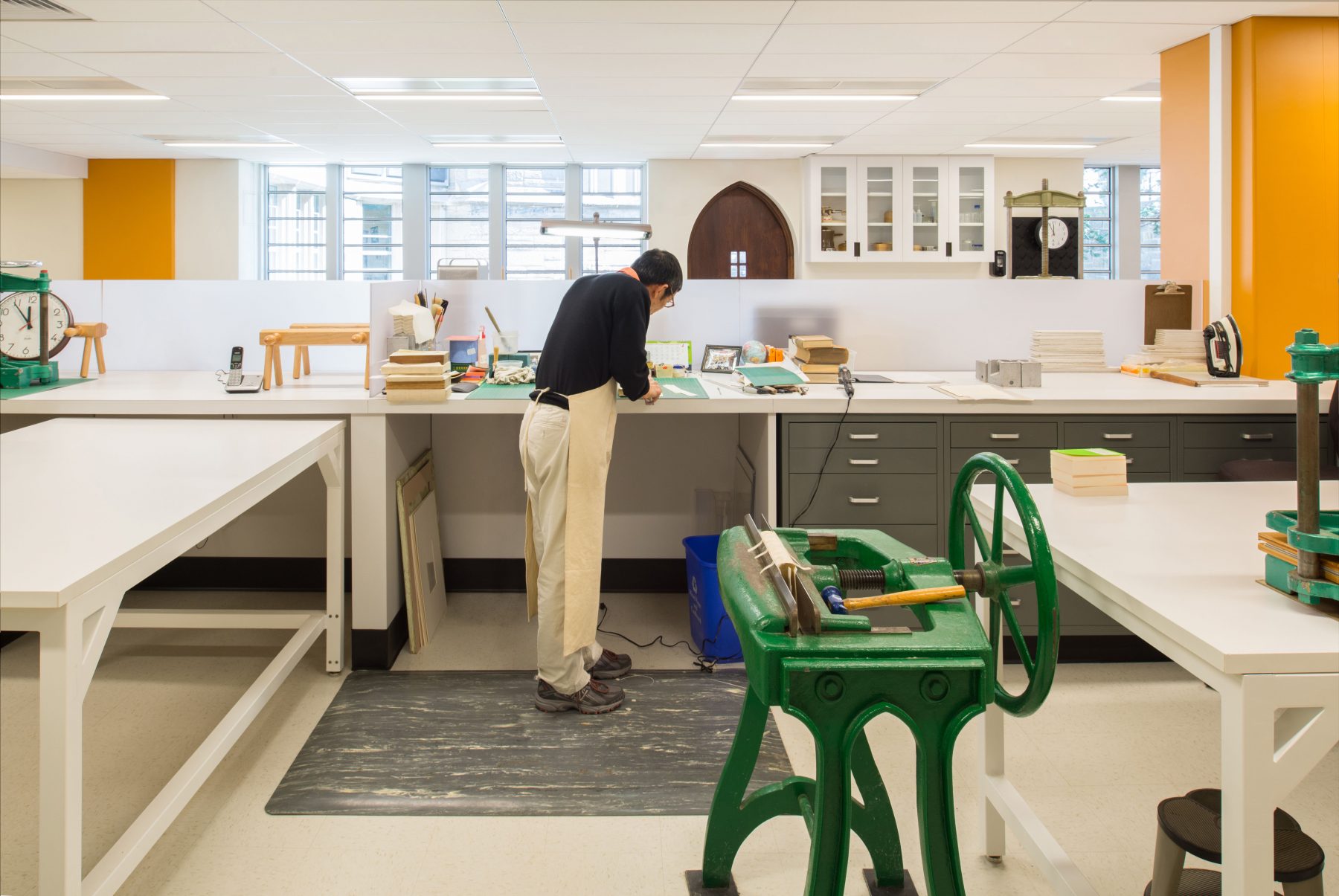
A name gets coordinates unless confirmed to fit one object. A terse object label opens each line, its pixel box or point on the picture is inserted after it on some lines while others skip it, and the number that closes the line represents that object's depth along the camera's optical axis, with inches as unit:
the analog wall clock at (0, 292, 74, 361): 132.6
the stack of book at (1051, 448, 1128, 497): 79.3
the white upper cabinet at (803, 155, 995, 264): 331.6
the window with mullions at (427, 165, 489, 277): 368.8
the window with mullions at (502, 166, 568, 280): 370.9
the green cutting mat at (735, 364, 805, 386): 127.9
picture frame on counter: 149.3
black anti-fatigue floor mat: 89.8
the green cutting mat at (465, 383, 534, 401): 123.6
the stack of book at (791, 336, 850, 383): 139.6
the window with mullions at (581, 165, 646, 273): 367.6
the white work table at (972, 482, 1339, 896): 43.4
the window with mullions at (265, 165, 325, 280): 369.1
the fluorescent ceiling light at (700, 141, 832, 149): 308.2
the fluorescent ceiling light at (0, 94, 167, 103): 239.0
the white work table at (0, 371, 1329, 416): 119.6
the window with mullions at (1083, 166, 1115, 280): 374.6
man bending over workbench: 105.0
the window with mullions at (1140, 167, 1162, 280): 375.9
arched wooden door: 351.6
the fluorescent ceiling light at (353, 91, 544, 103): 238.1
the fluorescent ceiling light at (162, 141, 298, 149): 311.1
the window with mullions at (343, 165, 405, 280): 368.5
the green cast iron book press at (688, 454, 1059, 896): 53.0
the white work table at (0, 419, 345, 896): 52.6
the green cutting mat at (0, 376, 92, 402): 125.1
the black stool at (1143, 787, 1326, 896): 53.4
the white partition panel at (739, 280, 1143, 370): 155.8
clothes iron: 139.5
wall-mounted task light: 146.3
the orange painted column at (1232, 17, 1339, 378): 159.2
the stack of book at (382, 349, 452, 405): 119.1
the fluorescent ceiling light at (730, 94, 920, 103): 236.8
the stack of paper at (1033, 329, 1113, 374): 152.3
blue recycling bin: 123.2
